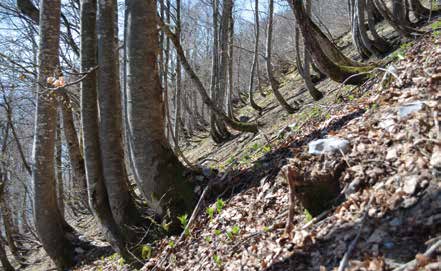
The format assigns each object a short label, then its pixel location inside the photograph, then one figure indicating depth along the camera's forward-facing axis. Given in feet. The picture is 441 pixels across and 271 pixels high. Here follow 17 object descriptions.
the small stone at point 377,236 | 7.85
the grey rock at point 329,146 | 11.07
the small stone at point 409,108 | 10.49
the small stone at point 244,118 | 50.83
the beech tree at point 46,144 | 21.31
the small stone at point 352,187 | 9.75
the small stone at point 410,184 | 8.46
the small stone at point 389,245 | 7.53
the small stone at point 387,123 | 10.76
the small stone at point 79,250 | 23.52
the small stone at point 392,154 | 9.74
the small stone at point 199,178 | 15.99
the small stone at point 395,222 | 8.00
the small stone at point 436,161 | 8.38
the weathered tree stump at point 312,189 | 10.14
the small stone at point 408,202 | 8.20
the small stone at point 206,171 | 16.17
